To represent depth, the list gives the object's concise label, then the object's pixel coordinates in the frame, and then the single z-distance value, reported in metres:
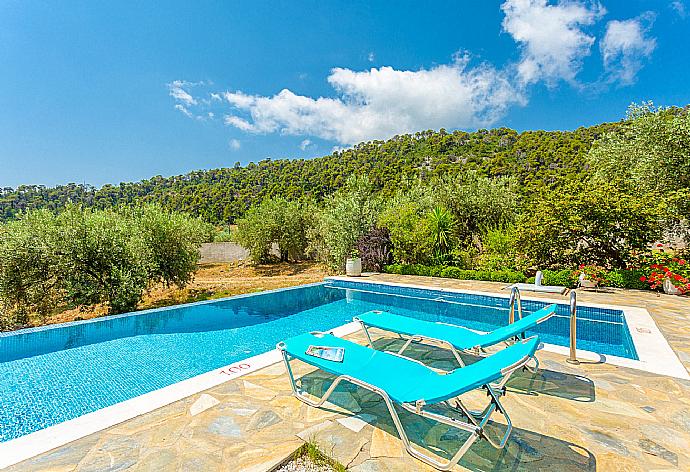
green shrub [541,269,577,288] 9.43
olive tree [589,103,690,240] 9.41
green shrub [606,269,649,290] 8.82
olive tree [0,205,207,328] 8.47
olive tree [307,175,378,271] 13.75
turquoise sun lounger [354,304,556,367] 3.65
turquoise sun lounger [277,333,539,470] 2.22
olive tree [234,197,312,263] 19.11
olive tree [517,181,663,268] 9.18
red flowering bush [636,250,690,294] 8.07
